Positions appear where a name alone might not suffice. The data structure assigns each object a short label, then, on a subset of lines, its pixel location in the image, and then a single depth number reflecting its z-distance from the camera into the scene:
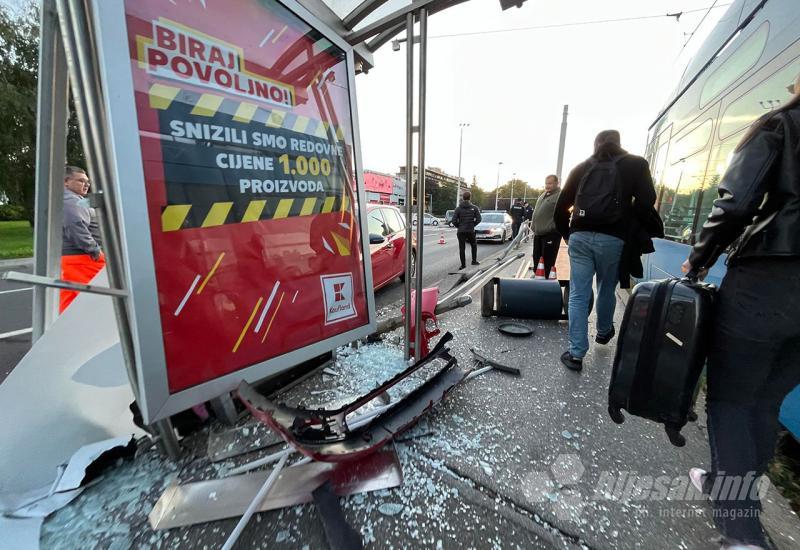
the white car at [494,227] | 15.45
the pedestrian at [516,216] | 14.09
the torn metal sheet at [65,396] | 1.57
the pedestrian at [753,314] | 1.27
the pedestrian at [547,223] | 5.58
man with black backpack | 2.69
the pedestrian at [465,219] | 8.59
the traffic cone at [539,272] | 5.99
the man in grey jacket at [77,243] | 2.79
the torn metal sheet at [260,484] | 1.51
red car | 5.46
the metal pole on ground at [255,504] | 1.37
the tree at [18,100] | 12.04
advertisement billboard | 1.28
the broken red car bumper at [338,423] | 1.46
